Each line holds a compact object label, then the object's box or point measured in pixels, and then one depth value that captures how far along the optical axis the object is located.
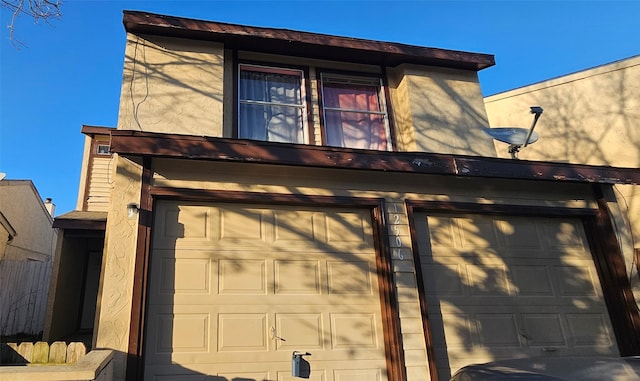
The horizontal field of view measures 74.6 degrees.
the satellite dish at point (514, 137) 6.36
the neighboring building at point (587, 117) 10.05
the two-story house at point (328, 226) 4.66
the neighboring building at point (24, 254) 8.47
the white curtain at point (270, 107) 6.31
